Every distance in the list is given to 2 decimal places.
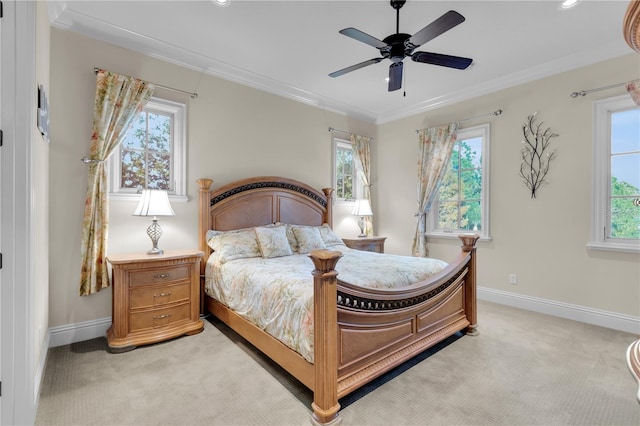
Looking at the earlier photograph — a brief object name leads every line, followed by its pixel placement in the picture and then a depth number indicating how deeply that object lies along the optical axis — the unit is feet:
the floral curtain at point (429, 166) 14.29
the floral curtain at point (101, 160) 8.70
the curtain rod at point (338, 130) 15.58
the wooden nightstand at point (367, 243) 14.44
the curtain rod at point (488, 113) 12.72
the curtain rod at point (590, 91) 10.00
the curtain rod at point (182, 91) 10.31
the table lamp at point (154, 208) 9.00
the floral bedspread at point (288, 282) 6.22
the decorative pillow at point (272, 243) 10.38
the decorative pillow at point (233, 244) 10.03
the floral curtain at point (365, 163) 16.60
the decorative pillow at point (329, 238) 13.12
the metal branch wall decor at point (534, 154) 11.51
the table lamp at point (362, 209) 15.40
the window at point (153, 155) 9.78
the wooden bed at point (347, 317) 5.46
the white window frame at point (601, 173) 10.27
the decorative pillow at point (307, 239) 11.68
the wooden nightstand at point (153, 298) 8.14
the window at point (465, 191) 13.30
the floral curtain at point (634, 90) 9.34
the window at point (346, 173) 16.35
